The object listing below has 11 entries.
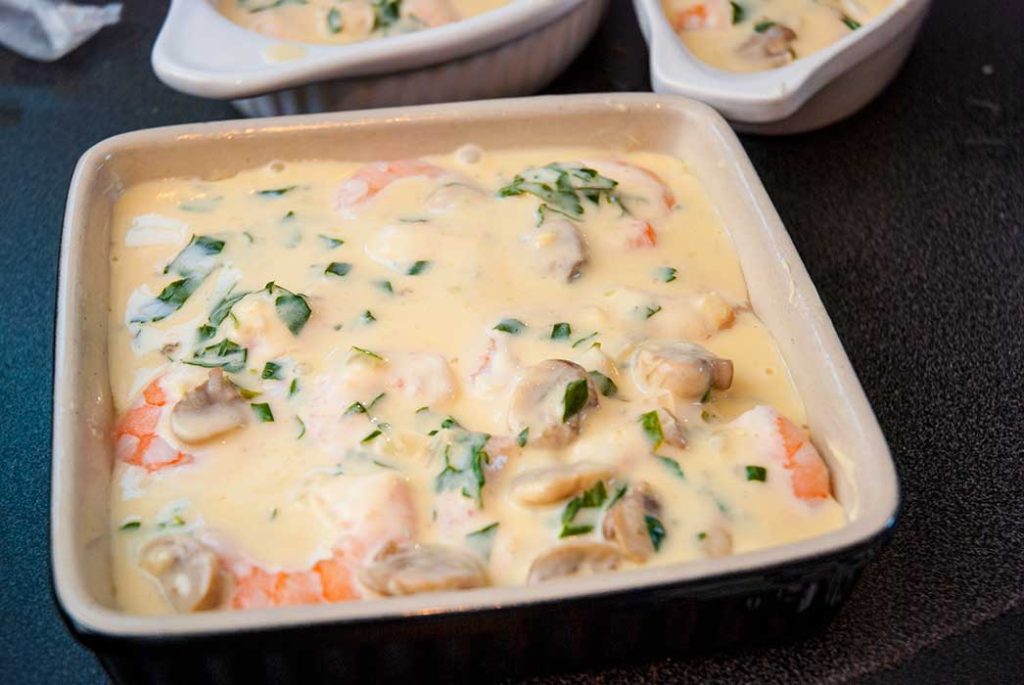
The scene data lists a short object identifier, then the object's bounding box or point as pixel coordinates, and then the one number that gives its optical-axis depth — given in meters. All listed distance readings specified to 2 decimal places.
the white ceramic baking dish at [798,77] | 0.63
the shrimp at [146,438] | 0.52
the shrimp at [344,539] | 0.48
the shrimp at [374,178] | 0.60
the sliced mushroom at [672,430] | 0.51
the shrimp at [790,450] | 0.51
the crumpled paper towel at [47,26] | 0.76
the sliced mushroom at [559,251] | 0.57
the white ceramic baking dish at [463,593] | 0.45
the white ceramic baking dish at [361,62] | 0.64
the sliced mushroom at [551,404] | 0.52
